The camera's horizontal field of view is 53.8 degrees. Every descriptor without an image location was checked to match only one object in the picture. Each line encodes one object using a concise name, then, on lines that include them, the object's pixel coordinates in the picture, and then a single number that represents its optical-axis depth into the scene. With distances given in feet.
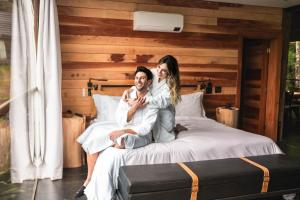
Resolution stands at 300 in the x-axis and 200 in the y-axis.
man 8.96
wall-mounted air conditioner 13.74
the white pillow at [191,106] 14.01
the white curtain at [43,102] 9.96
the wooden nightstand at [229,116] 15.07
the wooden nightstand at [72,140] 12.33
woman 9.57
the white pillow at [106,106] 12.63
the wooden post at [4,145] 6.88
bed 8.41
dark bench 7.49
